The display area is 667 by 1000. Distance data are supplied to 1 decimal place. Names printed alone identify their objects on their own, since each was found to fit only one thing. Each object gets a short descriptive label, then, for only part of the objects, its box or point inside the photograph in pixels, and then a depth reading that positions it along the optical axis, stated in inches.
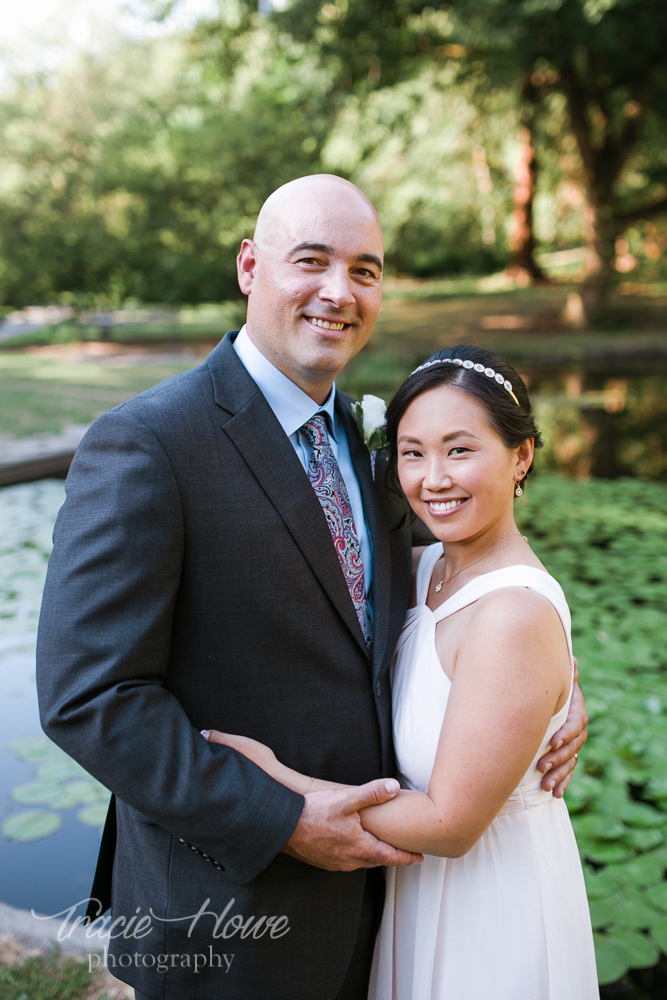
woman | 55.6
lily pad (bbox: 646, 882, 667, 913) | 102.3
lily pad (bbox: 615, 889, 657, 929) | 99.4
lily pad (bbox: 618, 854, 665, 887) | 106.5
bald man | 51.0
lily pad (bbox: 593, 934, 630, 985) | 93.4
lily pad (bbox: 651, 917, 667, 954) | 96.7
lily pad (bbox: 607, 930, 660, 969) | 94.8
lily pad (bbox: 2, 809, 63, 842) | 119.5
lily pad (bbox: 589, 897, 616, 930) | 99.5
